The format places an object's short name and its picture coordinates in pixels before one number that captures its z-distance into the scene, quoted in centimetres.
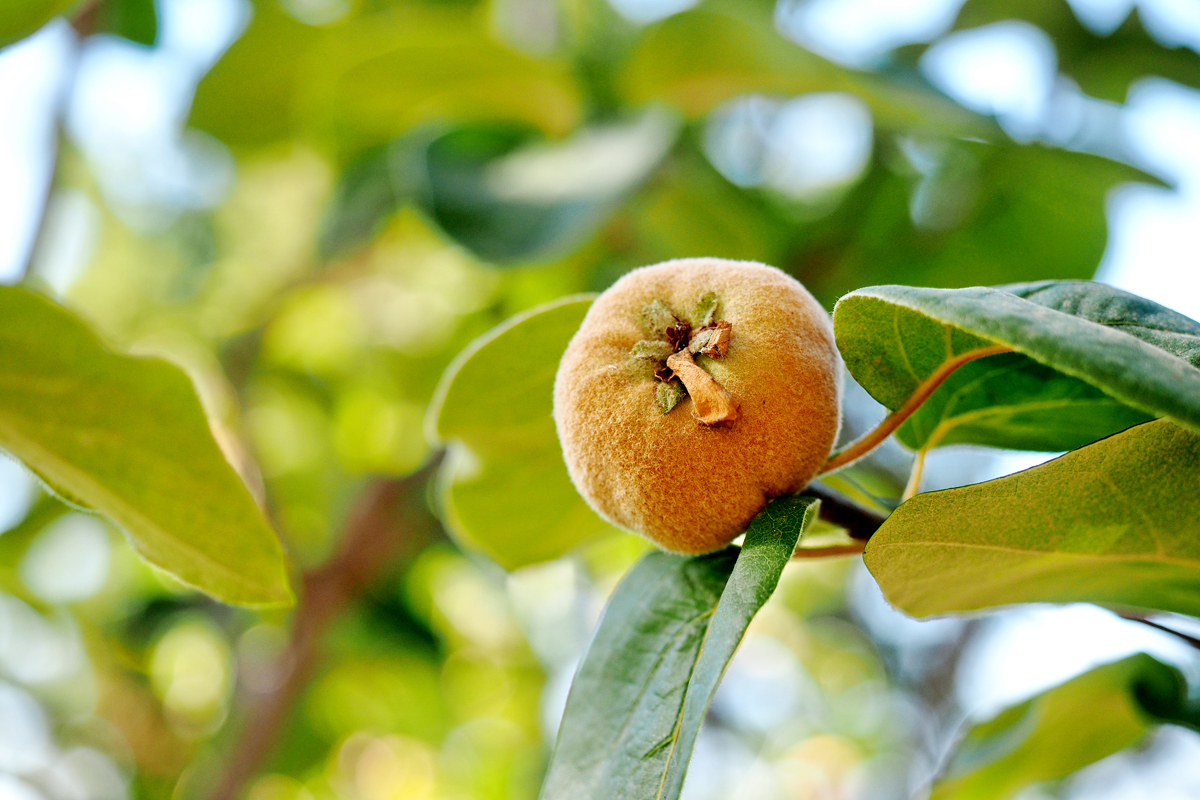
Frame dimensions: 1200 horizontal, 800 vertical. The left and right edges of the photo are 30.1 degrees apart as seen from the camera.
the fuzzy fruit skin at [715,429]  33
